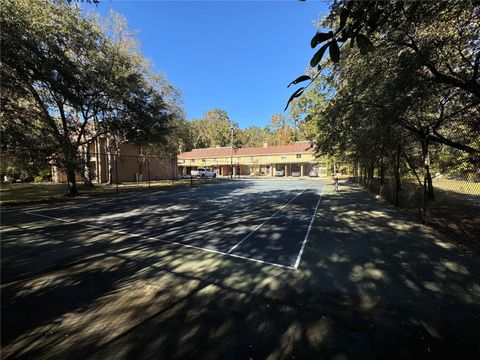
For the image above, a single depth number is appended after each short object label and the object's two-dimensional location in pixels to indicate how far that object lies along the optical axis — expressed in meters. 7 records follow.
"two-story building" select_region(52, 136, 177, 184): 30.80
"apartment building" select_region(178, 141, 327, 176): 51.44
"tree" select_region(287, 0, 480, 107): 4.60
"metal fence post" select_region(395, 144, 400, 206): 11.51
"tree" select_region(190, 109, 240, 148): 74.44
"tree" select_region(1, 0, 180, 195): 11.88
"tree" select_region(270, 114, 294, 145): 70.94
